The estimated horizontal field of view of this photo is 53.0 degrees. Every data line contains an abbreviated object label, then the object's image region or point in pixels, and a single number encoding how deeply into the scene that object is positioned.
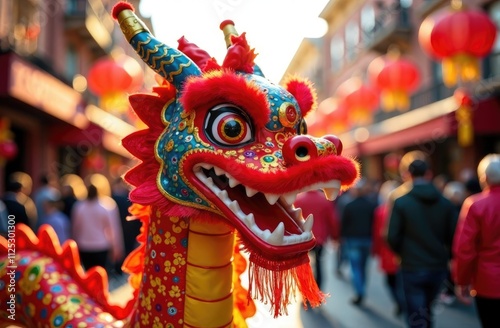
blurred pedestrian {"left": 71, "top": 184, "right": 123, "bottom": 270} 6.02
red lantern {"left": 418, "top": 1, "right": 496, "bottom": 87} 7.30
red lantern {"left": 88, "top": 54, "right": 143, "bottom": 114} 9.31
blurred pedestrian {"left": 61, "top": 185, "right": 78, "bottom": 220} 6.79
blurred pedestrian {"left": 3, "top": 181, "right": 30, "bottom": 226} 5.02
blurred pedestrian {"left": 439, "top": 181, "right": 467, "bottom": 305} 6.66
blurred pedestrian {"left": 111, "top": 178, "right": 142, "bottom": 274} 7.92
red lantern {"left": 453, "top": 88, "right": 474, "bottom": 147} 9.58
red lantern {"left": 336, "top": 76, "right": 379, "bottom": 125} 12.01
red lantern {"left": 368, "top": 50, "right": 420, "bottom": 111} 10.04
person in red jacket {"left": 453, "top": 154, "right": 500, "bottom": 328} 3.48
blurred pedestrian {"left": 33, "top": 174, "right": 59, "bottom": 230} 6.46
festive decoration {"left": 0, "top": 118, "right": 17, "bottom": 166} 8.77
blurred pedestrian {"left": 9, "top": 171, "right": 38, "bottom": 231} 5.31
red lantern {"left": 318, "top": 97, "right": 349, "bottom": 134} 13.38
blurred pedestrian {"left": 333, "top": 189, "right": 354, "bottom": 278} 8.68
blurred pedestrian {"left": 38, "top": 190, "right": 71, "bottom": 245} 5.41
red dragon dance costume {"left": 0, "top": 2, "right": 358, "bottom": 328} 1.70
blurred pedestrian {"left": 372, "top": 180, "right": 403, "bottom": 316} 5.84
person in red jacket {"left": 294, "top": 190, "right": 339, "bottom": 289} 6.64
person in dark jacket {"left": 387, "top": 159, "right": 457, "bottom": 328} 4.16
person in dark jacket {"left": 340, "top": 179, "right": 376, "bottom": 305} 6.69
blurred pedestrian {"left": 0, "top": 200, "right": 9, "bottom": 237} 3.73
